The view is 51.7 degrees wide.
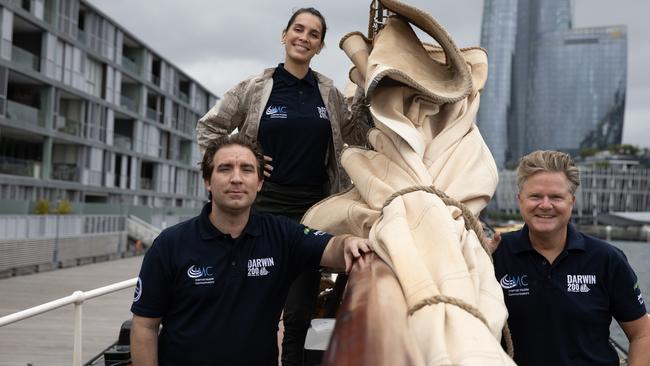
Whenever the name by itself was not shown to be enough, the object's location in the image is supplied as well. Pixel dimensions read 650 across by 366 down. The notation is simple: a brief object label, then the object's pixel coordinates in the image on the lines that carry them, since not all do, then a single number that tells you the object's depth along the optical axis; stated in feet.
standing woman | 11.27
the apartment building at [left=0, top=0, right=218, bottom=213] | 89.76
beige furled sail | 5.92
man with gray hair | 8.45
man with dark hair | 8.28
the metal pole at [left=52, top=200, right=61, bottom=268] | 67.15
